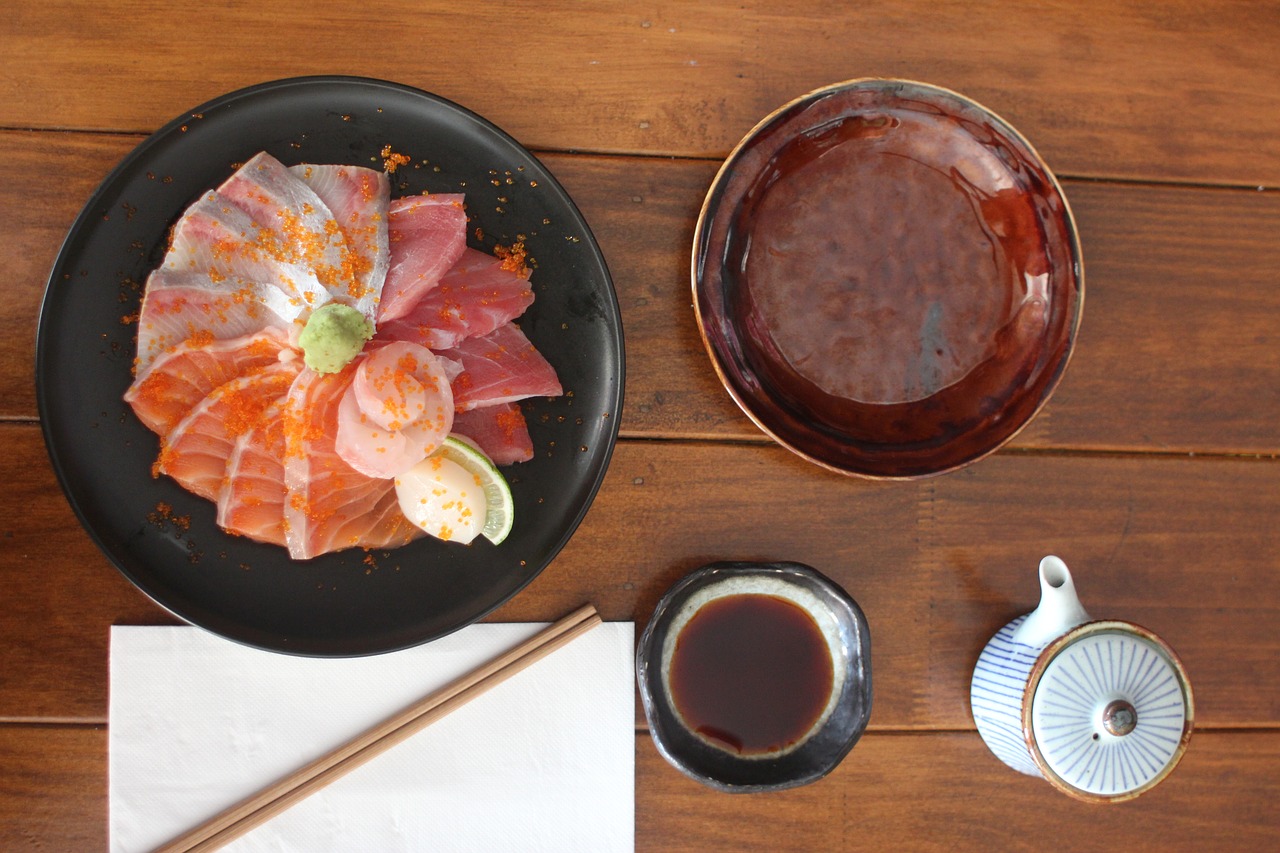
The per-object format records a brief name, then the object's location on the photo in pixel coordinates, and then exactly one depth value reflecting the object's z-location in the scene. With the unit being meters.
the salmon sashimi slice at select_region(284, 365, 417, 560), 0.67
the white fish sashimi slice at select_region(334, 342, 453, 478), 0.66
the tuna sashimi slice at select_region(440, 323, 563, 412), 0.69
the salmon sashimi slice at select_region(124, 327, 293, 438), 0.67
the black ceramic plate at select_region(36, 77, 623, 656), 0.68
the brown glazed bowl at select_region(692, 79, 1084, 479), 0.71
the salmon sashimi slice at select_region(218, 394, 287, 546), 0.67
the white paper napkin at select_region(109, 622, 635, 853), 0.71
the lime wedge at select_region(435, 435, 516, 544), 0.69
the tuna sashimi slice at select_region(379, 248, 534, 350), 0.69
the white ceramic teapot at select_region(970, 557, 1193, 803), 0.69
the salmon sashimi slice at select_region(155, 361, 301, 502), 0.67
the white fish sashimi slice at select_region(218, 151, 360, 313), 0.68
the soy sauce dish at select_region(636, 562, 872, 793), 0.72
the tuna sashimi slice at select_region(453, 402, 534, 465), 0.70
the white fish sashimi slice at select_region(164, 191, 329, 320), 0.67
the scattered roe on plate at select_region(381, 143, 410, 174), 0.70
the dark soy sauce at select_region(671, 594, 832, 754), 0.72
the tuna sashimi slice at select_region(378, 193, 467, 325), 0.68
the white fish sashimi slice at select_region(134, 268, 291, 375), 0.67
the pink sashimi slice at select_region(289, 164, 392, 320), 0.68
